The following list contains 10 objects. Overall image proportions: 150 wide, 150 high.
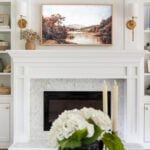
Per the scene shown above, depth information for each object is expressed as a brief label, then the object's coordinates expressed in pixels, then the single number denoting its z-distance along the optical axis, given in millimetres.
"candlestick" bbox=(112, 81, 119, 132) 1525
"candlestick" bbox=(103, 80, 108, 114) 1543
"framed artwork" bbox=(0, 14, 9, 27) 5293
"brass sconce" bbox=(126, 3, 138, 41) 5057
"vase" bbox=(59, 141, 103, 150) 1259
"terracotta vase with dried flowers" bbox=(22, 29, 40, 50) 4992
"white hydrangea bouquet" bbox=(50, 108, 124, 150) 1227
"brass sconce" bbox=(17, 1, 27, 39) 5035
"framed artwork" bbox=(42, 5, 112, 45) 5129
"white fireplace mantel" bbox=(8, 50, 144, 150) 4902
